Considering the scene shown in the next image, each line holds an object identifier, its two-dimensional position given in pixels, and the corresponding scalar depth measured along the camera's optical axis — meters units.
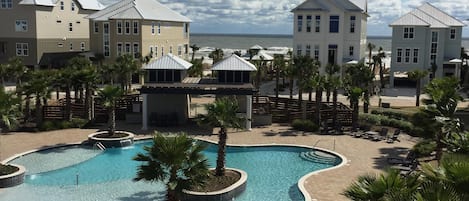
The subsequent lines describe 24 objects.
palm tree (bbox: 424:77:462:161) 25.53
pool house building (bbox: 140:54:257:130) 35.62
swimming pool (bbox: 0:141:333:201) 21.96
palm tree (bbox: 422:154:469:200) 10.54
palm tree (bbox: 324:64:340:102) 35.39
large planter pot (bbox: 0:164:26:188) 22.93
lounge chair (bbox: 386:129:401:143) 32.03
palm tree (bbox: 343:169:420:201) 11.88
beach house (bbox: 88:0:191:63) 57.31
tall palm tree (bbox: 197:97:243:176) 22.72
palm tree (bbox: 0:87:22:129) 23.88
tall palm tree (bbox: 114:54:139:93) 44.94
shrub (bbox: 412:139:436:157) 27.72
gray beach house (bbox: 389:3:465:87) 55.22
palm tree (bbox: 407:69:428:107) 43.28
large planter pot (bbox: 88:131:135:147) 30.91
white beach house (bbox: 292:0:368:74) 56.76
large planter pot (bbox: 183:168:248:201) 20.77
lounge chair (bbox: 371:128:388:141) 32.44
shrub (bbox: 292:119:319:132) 35.03
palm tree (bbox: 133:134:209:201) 17.42
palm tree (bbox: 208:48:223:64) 65.81
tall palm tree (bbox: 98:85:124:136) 31.09
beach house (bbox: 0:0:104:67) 58.41
